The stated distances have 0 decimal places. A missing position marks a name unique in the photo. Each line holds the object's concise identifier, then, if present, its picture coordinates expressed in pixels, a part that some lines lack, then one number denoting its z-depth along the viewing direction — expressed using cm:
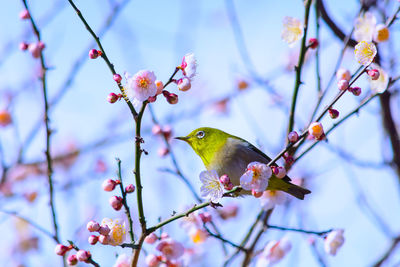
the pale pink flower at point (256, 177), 433
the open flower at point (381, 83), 555
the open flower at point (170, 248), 516
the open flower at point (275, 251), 695
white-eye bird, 630
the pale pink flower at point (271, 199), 624
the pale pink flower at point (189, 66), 428
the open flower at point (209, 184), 445
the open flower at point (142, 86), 404
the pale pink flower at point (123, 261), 501
